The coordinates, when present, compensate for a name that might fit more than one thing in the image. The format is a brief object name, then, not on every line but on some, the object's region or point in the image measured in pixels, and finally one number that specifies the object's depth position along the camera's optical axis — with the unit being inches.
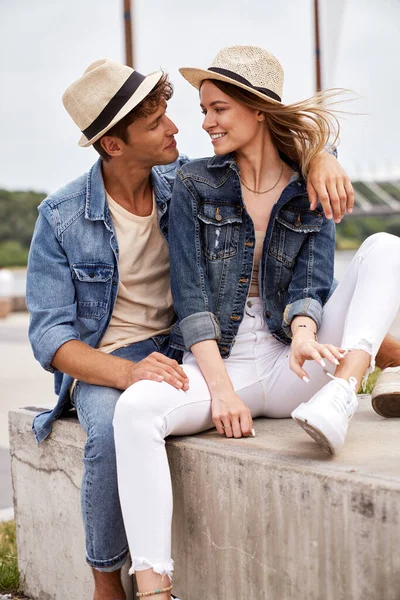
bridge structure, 2256.4
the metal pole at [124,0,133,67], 357.7
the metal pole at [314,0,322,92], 485.3
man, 108.6
